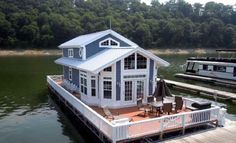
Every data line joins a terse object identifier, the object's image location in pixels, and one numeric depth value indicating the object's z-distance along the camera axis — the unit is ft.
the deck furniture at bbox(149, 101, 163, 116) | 51.26
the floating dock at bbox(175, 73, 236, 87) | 106.79
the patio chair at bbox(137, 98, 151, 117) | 53.44
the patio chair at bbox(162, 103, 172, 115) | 50.33
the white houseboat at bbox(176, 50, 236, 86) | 112.27
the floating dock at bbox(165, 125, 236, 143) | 42.70
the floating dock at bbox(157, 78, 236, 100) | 82.69
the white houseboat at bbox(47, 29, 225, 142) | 42.93
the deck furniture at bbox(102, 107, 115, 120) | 51.28
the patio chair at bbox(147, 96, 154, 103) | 55.83
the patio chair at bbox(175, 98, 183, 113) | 52.75
